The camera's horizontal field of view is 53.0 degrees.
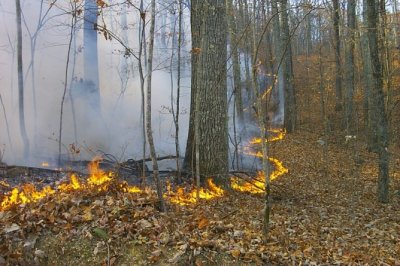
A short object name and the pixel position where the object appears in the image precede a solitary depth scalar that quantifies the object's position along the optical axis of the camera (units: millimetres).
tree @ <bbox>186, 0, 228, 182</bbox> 8000
